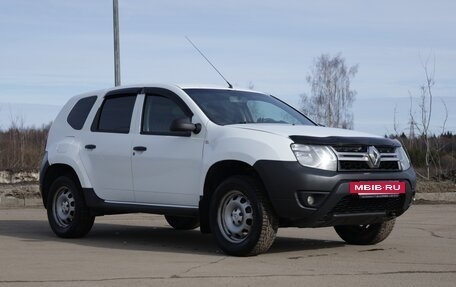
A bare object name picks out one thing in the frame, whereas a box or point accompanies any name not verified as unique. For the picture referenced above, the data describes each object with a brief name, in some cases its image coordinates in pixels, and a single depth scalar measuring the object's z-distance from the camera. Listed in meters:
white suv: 7.97
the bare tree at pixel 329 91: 52.41
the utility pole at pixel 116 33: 17.95
